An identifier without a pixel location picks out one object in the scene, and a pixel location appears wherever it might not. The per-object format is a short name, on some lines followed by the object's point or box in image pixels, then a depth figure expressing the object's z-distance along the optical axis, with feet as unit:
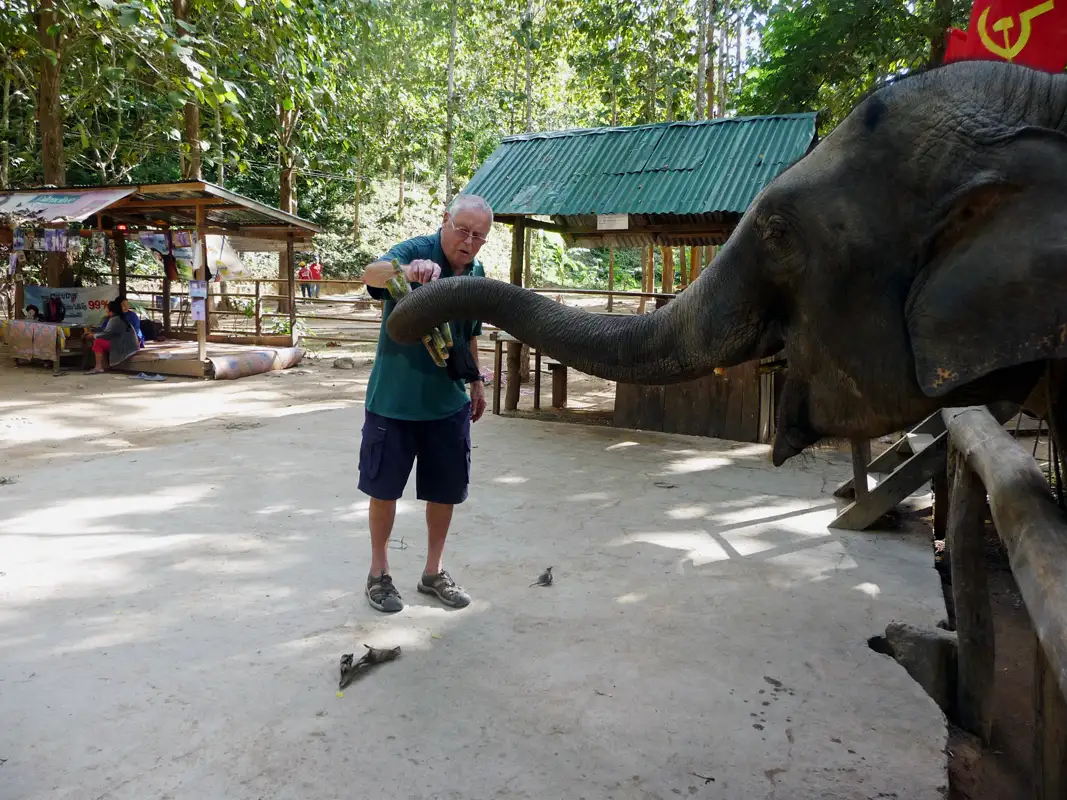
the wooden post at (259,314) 49.96
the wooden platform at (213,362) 39.27
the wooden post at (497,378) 30.60
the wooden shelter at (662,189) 26.91
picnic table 39.96
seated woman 40.29
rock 10.12
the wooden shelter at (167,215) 38.24
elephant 4.80
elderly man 11.03
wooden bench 30.96
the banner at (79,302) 42.57
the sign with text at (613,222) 29.63
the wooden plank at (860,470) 16.39
